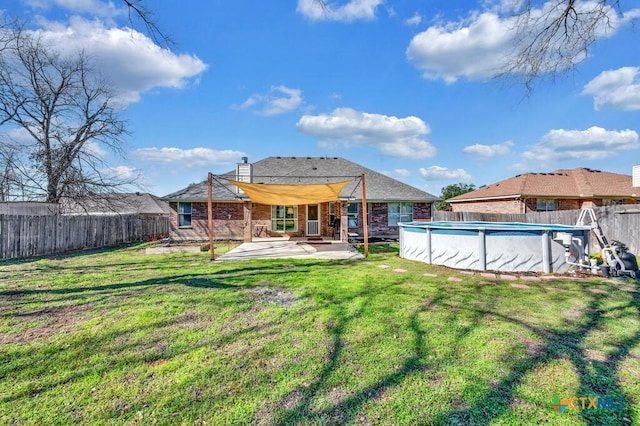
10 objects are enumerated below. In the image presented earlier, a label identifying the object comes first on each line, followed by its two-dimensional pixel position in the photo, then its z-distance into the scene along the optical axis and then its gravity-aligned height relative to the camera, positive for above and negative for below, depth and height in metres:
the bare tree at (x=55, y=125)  15.86 +6.32
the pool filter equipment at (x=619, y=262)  7.22 -1.03
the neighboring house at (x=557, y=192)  18.14 +1.72
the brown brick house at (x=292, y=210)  16.28 +0.66
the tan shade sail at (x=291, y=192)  10.74 +1.19
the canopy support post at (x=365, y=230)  10.52 -0.32
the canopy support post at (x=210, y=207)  10.05 +0.52
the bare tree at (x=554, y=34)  4.87 +3.20
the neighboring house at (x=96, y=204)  17.19 +1.15
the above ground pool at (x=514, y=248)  7.91 -0.74
